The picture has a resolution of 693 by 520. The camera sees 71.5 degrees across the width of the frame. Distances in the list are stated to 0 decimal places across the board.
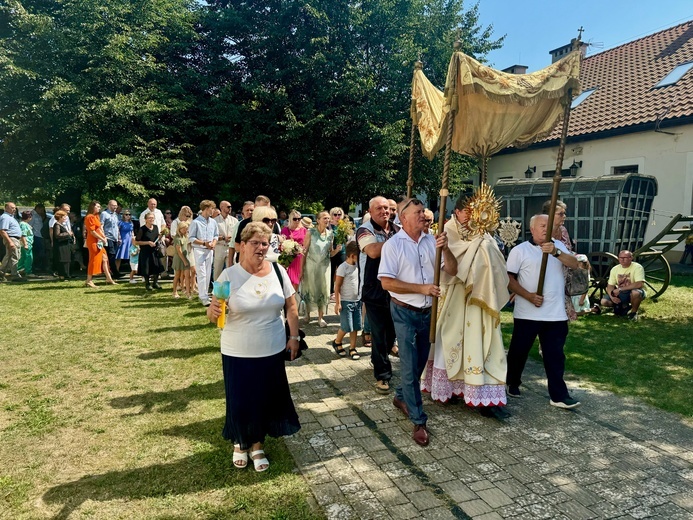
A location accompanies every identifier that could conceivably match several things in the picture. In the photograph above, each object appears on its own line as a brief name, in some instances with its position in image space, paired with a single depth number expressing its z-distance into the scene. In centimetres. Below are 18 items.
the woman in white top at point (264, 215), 477
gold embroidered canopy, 451
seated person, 879
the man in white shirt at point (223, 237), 872
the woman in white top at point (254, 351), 342
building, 1569
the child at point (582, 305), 880
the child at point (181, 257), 1011
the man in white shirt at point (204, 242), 888
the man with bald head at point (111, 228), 1271
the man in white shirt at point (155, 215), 1130
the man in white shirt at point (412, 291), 408
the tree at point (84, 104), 1512
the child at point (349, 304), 652
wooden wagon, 960
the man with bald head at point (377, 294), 495
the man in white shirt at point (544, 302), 466
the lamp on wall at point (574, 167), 1879
